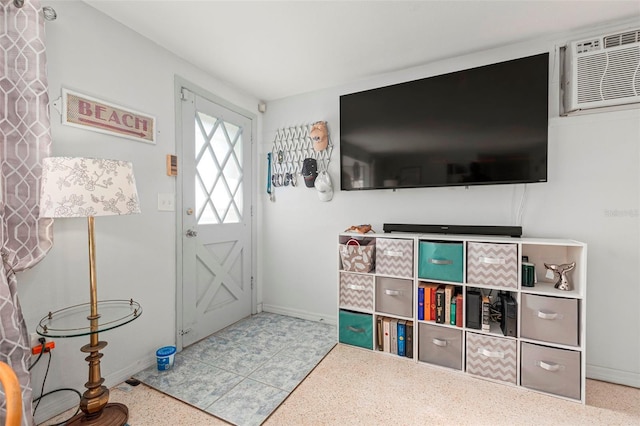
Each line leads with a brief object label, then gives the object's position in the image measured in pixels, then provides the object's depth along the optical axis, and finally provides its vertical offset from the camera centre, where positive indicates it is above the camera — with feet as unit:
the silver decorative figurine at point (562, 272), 5.84 -1.32
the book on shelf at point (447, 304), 6.55 -2.19
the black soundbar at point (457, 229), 6.40 -0.47
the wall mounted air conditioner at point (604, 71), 5.69 +2.91
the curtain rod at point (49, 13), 4.90 +3.46
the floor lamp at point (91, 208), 4.08 +0.03
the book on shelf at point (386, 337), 7.23 -3.26
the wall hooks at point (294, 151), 9.19 +2.03
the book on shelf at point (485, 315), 6.20 -2.32
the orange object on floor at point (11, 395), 2.11 -1.43
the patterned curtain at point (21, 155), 4.24 +0.88
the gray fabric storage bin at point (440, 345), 6.44 -3.17
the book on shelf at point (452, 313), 6.52 -2.39
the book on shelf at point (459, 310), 6.45 -2.30
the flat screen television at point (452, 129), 6.22 +2.02
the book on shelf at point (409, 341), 6.97 -3.24
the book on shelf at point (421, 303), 6.80 -2.25
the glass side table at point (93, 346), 4.43 -2.24
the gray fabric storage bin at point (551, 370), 5.47 -3.19
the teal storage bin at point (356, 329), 7.41 -3.20
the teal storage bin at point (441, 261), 6.47 -1.18
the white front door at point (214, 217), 7.59 -0.22
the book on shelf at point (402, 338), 7.04 -3.20
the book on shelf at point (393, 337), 7.14 -3.22
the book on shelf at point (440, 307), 6.63 -2.29
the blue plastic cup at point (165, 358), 6.50 -3.42
